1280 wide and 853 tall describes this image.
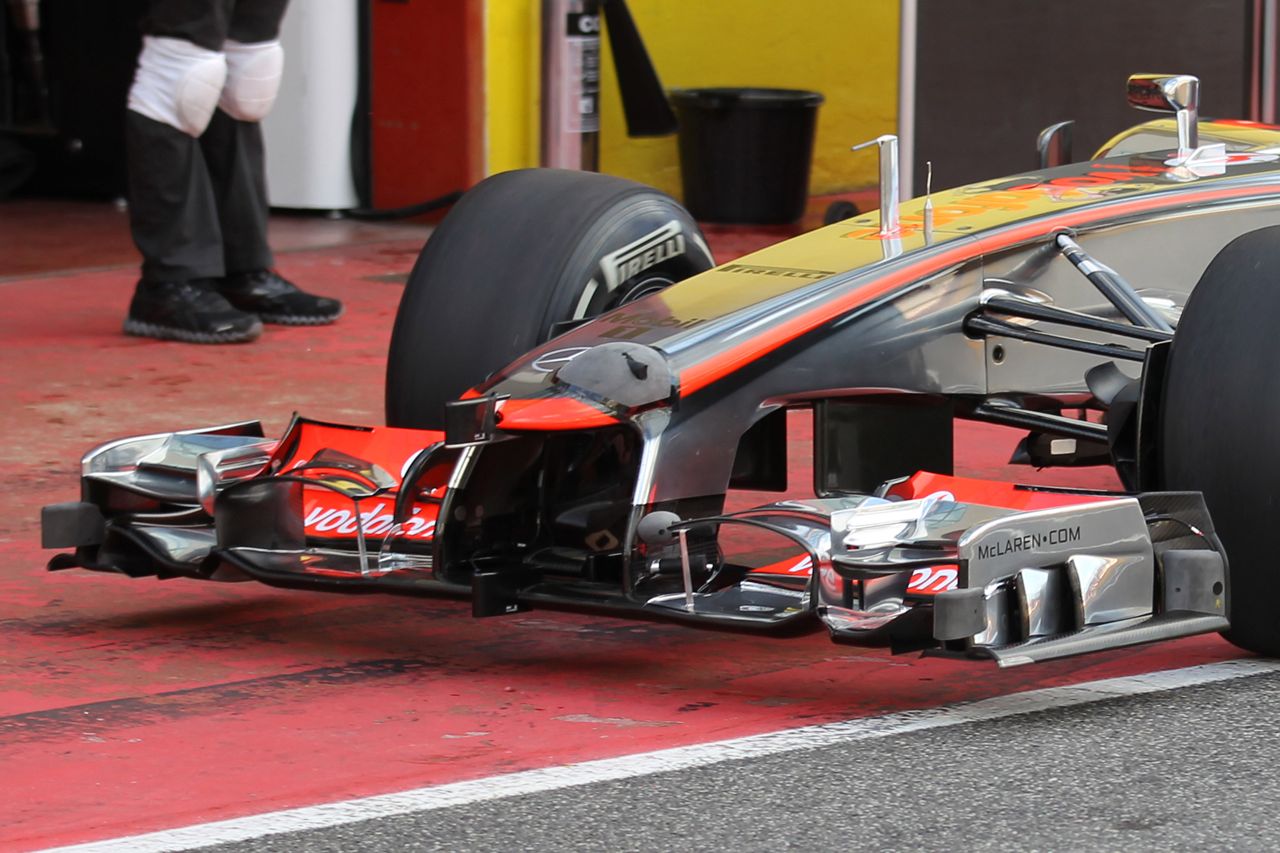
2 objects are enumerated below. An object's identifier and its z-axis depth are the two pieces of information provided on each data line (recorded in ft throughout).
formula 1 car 24.25
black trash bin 71.82
